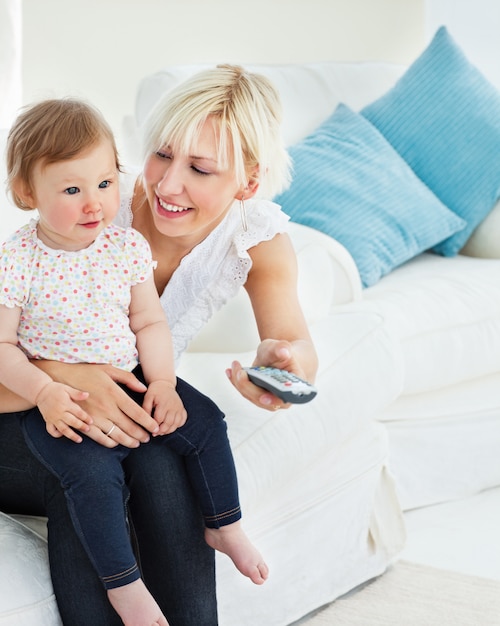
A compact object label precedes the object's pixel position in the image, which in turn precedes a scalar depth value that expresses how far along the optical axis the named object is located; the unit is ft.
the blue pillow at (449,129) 8.21
